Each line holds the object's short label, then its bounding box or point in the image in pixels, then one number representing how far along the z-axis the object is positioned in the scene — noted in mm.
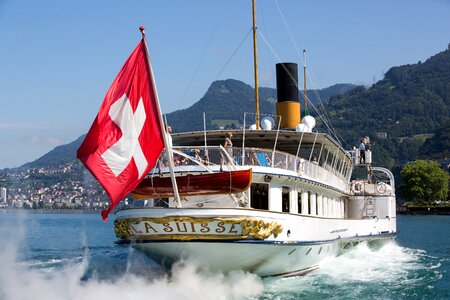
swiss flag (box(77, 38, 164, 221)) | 14641
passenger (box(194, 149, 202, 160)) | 18703
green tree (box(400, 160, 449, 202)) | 124438
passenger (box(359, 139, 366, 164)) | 33062
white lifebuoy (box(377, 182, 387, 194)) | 31281
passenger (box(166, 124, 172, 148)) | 17522
